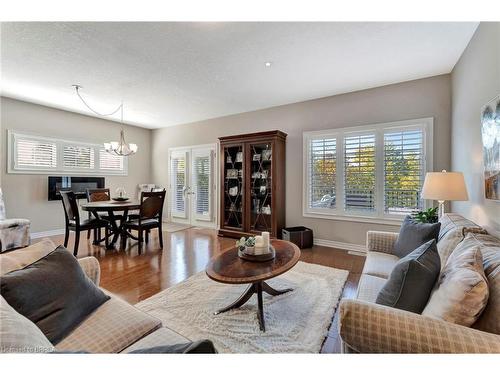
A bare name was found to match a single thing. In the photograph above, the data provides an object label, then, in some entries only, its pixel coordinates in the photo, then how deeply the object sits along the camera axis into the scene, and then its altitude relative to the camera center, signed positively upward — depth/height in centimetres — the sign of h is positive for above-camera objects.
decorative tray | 188 -61
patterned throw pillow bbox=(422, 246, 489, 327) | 89 -46
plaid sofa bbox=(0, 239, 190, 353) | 101 -70
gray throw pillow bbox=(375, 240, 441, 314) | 109 -49
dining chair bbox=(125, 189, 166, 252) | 362 -50
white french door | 539 -5
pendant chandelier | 403 +69
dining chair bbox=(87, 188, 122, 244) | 389 -26
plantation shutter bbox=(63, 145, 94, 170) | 485 +60
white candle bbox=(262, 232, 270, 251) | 196 -49
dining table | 340 -40
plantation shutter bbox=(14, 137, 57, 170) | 425 +60
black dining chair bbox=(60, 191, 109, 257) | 331 -57
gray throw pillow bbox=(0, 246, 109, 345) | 100 -52
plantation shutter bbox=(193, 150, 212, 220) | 542 +2
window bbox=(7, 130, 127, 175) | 422 +58
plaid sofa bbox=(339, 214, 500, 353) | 82 -57
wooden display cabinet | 413 -1
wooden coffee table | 158 -65
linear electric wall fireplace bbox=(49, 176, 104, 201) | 459 +0
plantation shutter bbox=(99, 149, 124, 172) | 543 +56
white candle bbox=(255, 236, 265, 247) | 195 -50
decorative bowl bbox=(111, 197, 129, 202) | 405 -27
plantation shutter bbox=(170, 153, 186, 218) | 587 +2
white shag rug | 159 -109
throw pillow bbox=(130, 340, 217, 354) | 57 -43
